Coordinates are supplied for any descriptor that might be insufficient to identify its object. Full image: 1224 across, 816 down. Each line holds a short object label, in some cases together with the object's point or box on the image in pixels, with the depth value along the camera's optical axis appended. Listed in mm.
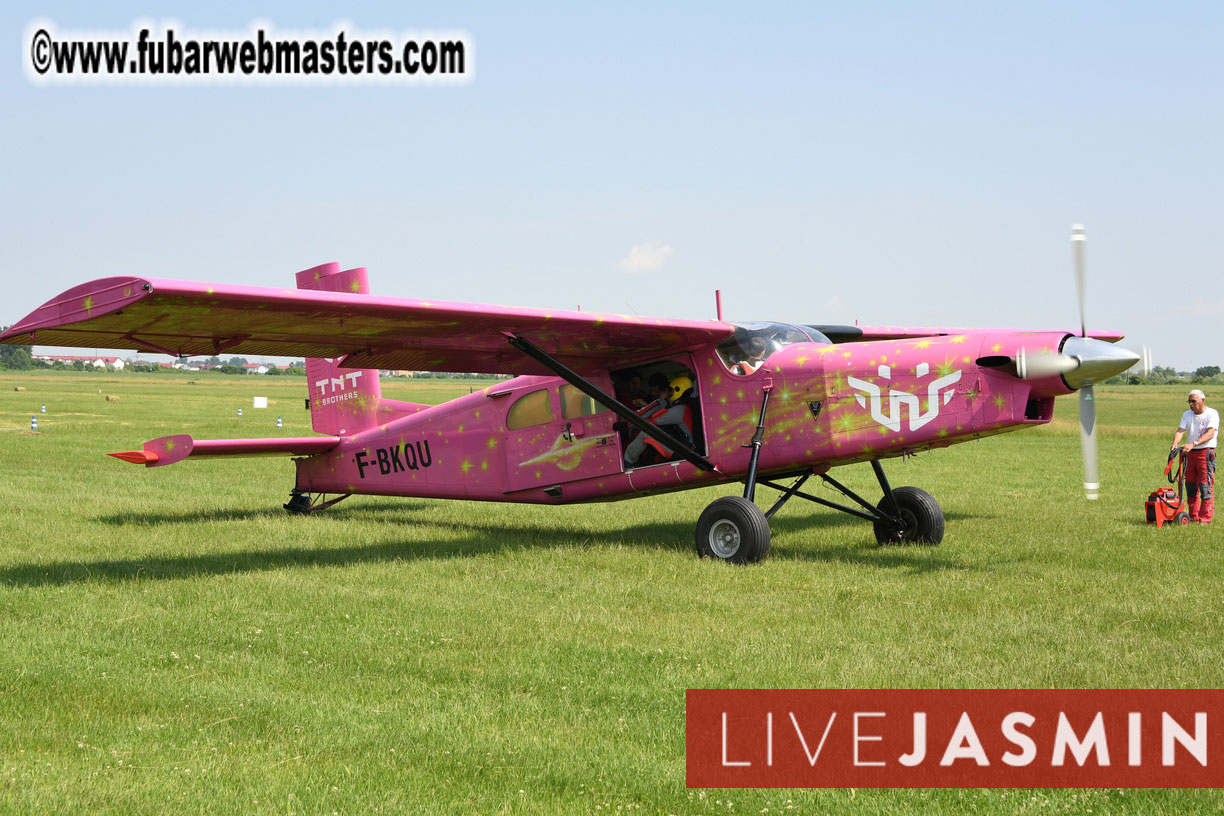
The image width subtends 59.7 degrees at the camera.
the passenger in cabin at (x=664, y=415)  12148
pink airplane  9516
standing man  14055
